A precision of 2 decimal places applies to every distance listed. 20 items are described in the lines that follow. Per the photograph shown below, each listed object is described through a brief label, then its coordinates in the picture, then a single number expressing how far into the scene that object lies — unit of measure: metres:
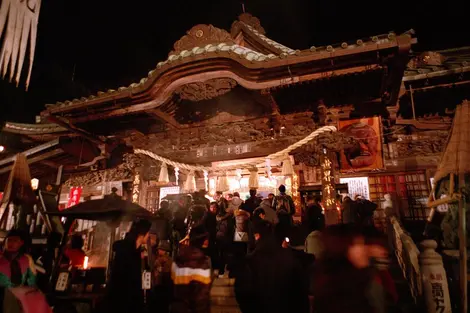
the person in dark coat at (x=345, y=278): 2.85
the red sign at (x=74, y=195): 14.51
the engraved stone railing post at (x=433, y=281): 5.01
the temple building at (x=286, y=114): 8.96
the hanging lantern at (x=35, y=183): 14.87
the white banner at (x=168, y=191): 13.02
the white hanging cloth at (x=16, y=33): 4.05
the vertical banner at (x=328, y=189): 9.01
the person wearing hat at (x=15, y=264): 5.81
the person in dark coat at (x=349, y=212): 9.00
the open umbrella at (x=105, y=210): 7.75
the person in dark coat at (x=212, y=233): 8.72
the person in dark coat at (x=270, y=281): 4.30
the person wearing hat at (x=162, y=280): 6.84
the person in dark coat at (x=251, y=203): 9.47
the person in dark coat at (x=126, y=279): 5.00
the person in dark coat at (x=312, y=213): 9.13
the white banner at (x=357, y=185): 10.75
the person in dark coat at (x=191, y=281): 5.30
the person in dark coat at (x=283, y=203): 9.24
